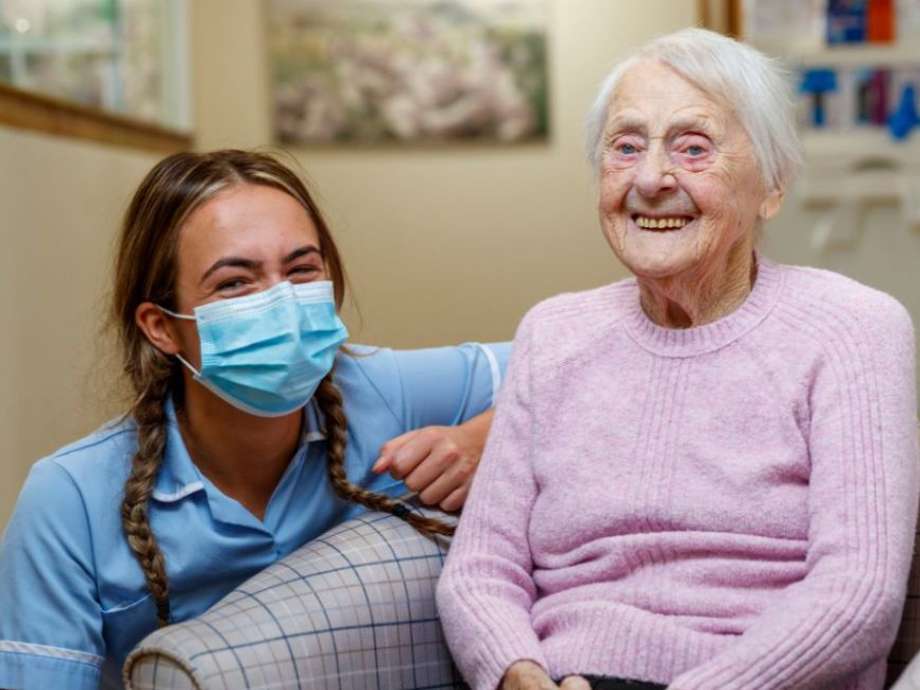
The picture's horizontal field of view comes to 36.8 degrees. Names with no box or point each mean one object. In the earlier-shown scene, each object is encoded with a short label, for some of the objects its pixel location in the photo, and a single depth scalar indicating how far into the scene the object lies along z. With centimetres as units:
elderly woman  165
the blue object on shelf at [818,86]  477
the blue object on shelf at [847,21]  475
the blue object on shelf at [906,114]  475
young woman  189
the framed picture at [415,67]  567
